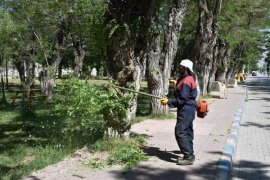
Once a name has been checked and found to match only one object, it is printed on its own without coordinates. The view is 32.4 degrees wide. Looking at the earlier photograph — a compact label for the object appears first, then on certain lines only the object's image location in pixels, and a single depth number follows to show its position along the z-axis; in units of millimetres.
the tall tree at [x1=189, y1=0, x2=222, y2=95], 22359
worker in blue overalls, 7883
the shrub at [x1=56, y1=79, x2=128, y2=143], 8562
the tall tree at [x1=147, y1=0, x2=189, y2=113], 15242
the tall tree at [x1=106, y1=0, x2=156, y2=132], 9148
